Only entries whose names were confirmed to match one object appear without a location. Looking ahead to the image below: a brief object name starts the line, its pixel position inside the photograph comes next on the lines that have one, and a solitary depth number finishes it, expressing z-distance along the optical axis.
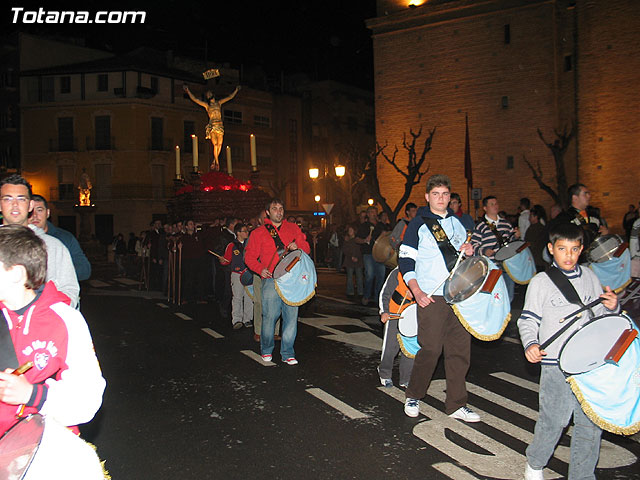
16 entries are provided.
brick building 31.62
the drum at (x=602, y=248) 7.78
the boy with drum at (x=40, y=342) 2.37
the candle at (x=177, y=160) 16.62
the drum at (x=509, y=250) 7.79
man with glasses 3.99
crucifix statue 17.06
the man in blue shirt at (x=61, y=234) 5.21
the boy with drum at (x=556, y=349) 3.75
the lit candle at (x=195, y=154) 14.86
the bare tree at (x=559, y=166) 31.02
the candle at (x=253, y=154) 14.59
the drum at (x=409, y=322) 5.94
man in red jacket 7.86
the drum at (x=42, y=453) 2.12
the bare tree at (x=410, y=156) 31.75
